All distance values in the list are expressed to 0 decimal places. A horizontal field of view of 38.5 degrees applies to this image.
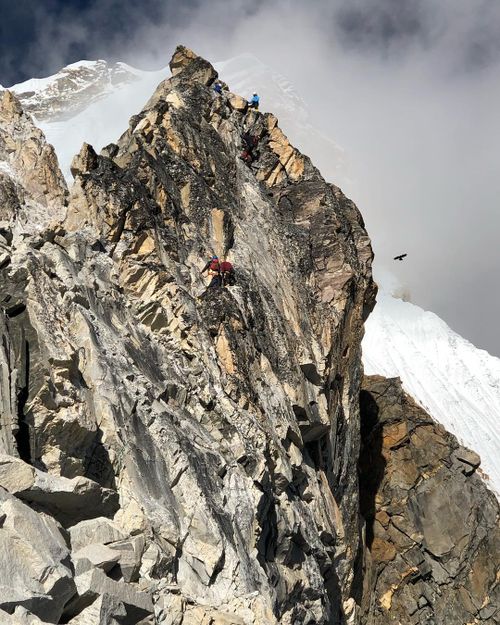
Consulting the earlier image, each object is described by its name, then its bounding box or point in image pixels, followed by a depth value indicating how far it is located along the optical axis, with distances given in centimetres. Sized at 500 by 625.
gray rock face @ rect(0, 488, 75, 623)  1092
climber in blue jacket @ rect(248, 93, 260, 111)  4586
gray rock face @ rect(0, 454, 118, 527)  1313
